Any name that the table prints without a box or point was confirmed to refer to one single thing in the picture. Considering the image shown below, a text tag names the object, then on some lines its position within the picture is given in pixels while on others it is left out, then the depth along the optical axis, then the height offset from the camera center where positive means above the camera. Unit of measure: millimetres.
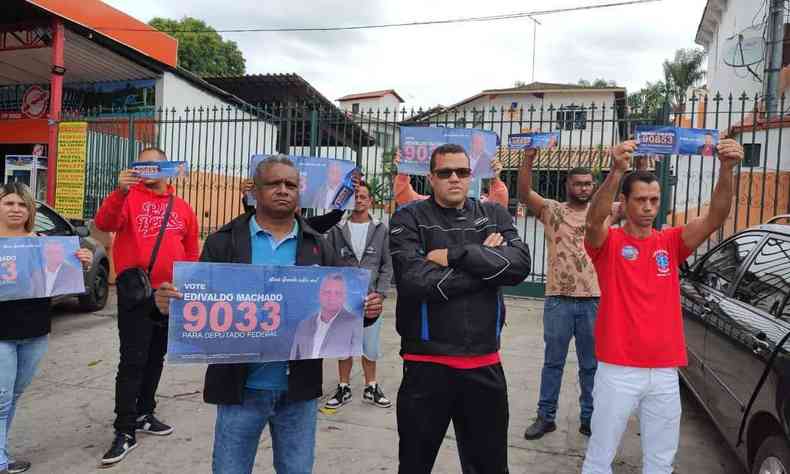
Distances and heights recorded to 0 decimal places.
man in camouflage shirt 3836 -556
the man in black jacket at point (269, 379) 2277 -727
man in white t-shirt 4430 -371
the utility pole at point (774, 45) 14852 +4808
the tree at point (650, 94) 37781 +8801
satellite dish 13735 +4250
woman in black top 3084 -787
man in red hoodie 3494 -356
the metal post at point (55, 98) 10703 +1857
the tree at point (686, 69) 36844 +9913
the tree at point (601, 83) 46888 +11246
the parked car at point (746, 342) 2662 -677
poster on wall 10273 +398
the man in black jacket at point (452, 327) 2367 -504
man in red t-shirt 2645 -458
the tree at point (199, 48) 29531 +8008
